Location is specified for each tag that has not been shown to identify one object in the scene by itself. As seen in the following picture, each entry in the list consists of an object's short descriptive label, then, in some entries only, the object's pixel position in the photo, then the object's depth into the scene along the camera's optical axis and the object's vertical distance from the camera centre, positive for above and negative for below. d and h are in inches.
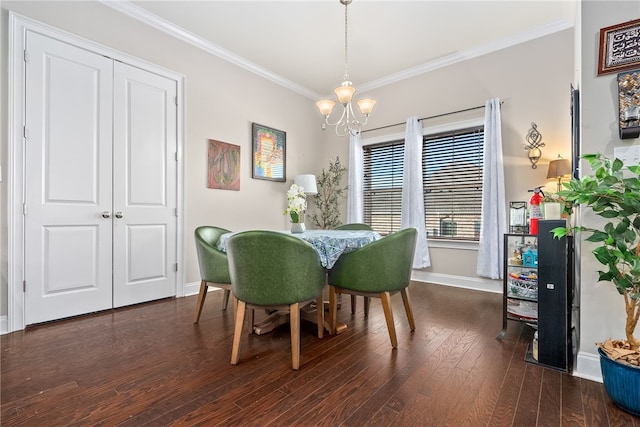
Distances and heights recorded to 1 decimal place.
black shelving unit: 71.8 -22.2
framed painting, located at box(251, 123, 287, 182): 171.0 +35.2
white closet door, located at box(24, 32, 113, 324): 100.5 +11.1
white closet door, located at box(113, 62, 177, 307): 120.4 +11.0
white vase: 106.1 -5.5
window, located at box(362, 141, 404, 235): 182.7 +17.1
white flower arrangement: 102.1 +3.1
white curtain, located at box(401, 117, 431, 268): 165.5 +13.2
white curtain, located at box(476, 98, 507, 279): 140.2 +6.1
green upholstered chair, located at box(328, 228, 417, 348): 84.4 -16.5
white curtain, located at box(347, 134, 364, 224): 191.9 +19.6
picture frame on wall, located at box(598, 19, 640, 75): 63.2 +35.9
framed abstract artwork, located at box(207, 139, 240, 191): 151.0 +24.0
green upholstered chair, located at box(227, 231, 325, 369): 70.6 -14.9
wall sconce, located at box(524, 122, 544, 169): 133.6 +31.0
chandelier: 109.8 +42.9
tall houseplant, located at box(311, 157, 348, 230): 202.8 +11.2
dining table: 82.1 -10.2
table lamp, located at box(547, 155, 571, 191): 118.0 +17.7
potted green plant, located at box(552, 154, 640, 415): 54.0 -7.6
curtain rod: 151.2 +53.2
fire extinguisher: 93.4 +0.7
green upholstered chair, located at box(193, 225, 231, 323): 96.7 -18.4
